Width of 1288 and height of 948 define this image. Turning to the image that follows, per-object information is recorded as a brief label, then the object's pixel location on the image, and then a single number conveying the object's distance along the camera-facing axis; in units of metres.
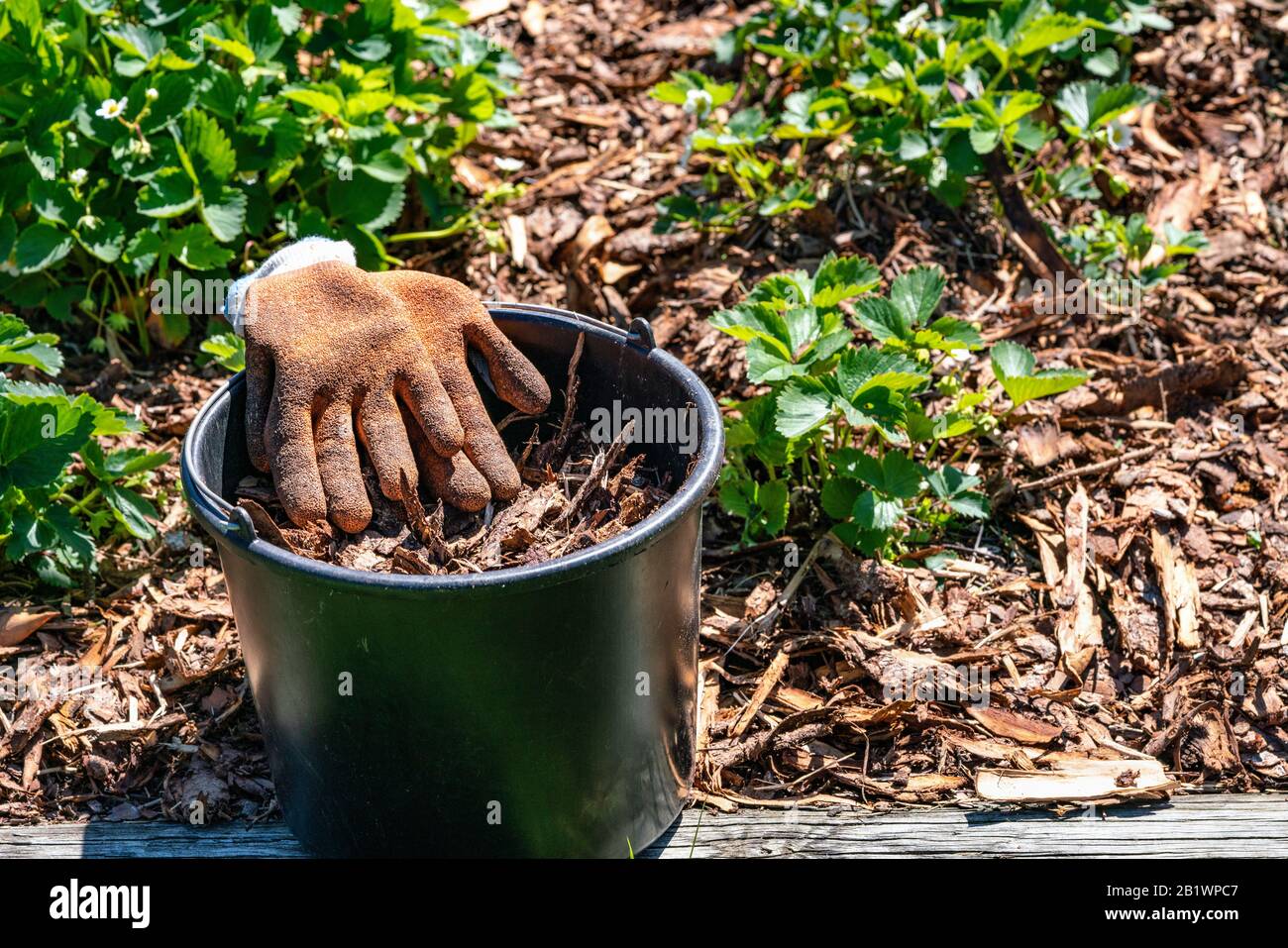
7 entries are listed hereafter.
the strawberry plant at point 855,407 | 2.55
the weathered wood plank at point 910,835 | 2.31
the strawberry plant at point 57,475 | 2.49
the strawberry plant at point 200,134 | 3.04
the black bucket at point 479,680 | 1.86
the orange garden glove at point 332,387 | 2.19
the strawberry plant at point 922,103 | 3.31
